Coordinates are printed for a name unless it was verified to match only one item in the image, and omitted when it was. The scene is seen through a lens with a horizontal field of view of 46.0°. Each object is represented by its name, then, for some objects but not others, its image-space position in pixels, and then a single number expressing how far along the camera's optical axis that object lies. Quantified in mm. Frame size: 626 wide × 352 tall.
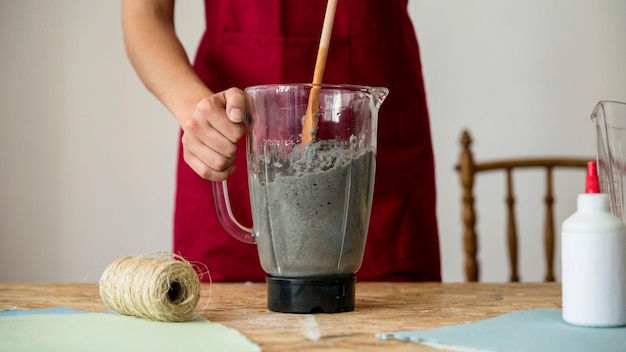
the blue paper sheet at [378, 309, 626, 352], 585
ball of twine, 706
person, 1158
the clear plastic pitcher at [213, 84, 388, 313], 759
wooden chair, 1820
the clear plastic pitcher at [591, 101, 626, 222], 725
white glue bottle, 660
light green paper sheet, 596
